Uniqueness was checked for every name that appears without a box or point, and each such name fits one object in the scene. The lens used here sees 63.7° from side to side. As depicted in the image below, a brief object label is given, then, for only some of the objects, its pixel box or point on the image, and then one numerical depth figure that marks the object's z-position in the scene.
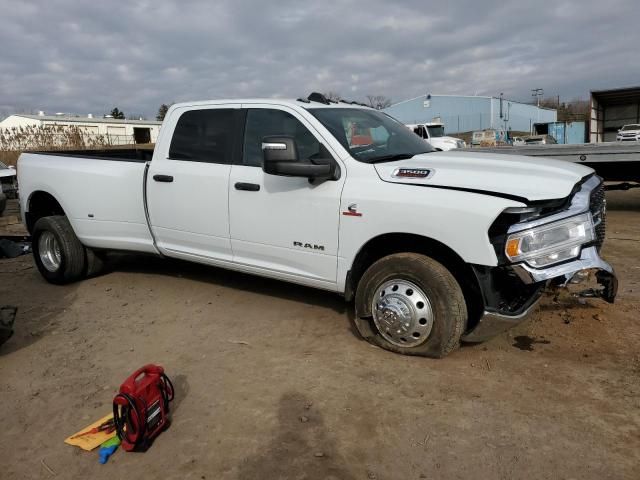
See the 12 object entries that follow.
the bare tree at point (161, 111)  76.93
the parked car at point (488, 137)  38.53
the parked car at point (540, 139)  29.75
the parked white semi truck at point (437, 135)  19.39
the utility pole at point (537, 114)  66.22
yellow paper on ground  2.84
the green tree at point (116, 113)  86.25
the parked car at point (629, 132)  20.82
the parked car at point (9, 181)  15.13
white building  51.94
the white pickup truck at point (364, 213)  3.26
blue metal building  63.34
